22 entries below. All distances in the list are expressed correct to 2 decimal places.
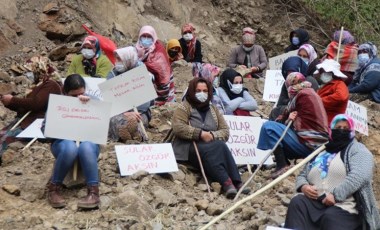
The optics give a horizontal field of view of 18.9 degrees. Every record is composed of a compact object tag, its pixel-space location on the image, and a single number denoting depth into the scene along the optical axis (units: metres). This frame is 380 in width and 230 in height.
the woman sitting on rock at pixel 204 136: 12.29
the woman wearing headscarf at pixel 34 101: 13.11
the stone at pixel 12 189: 11.34
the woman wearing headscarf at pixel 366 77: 17.06
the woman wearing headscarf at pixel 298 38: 19.58
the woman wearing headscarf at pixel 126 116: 13.53
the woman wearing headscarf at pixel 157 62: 16.26
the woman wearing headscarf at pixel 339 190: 9.31
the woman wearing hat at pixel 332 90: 12.90
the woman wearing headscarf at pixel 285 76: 13.91
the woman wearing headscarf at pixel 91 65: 15.21
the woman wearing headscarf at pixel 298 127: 12.37
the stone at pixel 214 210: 11.05
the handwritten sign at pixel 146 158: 12.07
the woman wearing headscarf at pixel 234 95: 14.58
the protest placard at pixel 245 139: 13.88
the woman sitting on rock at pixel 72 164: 10.78
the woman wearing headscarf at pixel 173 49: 18.89
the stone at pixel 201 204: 11.25
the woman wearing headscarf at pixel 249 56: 20.17
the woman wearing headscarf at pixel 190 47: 20.09
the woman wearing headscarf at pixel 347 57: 17.31
